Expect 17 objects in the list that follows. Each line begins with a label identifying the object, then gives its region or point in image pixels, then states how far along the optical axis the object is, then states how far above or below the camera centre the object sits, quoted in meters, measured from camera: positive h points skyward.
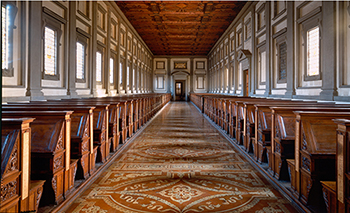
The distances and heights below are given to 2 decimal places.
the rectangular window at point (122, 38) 13.08 +3.65
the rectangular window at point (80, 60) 8.24 +1.53
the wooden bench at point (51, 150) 2.15 -0.44
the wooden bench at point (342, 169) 1.59 -0.46
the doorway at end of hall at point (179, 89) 27.59 +1.64
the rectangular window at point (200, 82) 25.58 +2.23
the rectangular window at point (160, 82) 25.55 +2.27
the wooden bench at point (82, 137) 2.80 -0.42
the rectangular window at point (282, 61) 8.12 +1.51
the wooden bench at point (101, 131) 3.54 -0.44
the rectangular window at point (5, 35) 4.55 +1.33
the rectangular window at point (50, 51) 6.22 +1.41
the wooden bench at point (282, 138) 2.81 -0.43
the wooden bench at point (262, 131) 3.50 -0.43
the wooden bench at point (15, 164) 1.51 -0.42
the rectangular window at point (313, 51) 6.34 +1.44
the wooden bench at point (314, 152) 2.09 -0.45
